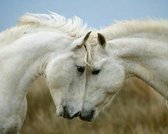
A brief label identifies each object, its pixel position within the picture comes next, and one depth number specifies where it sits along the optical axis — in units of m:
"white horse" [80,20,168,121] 15.38
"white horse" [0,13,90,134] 15.36
